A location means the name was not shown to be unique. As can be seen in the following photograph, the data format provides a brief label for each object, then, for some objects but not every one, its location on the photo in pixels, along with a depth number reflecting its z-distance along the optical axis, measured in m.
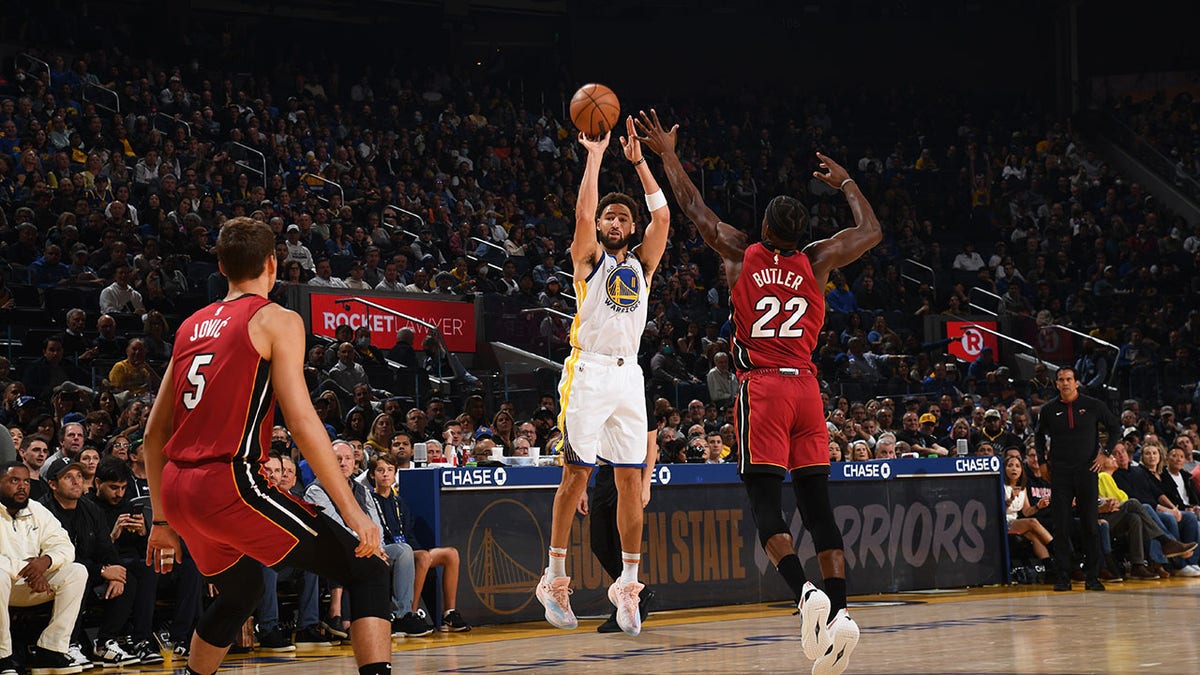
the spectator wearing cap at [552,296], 19.50
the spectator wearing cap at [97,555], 9.23
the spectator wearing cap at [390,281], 18.73
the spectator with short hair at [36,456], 9.77
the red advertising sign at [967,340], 23.56
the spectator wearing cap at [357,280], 18.27
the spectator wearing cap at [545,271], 21.44
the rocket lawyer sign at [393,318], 17.55
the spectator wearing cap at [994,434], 17.02
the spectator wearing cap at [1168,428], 19.75
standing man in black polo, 13.34
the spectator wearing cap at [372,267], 18.72
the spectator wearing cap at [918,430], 17.64
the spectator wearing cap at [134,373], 13.82
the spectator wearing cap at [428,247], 20.89
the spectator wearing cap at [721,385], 17.97
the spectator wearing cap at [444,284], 19.25
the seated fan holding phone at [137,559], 9.47
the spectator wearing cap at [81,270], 15.65
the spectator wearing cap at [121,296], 15.46
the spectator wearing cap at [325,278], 17.94
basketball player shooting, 8.41
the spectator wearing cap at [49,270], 15.73
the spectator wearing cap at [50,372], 13.80
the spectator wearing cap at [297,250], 18.38
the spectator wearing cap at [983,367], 21.57
